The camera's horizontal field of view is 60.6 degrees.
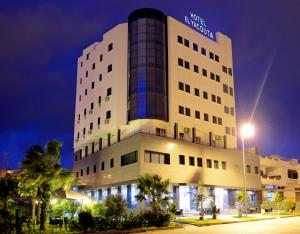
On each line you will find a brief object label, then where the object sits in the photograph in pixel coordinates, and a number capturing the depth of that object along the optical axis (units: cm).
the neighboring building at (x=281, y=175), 4754
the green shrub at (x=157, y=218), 2050
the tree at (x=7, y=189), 2249
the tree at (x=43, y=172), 2041
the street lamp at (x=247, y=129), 2643
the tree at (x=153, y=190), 2285
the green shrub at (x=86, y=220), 1728
